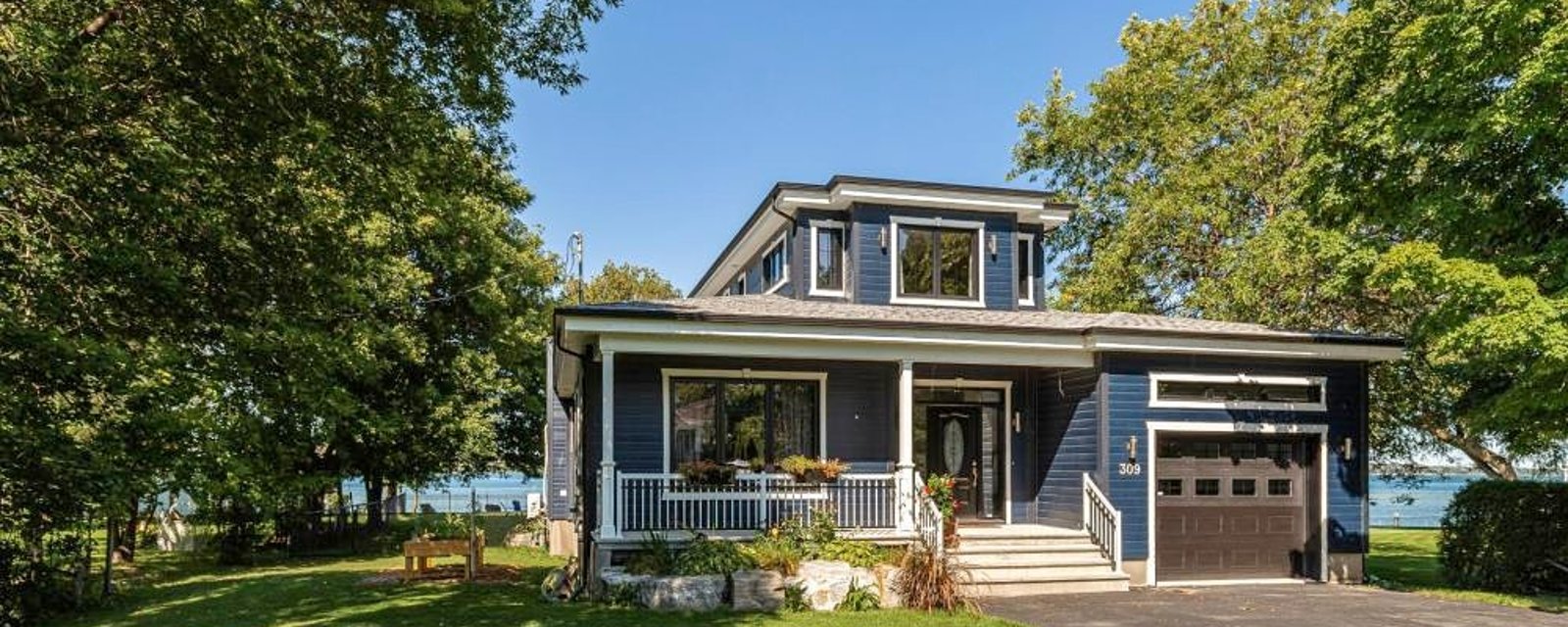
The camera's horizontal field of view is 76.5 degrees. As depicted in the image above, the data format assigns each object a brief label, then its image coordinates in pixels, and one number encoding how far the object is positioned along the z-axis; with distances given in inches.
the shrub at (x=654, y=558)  455.5
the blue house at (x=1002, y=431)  501.7
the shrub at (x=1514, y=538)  532.4
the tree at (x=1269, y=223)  515.2
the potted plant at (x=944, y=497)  498.3
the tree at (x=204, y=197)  293.9
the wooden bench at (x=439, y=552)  585.6
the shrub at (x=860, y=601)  439.5
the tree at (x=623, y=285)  1563.7
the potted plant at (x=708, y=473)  504.4
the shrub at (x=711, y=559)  447.5
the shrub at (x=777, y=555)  448.5
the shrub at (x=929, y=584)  436.1
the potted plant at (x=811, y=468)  510.0
